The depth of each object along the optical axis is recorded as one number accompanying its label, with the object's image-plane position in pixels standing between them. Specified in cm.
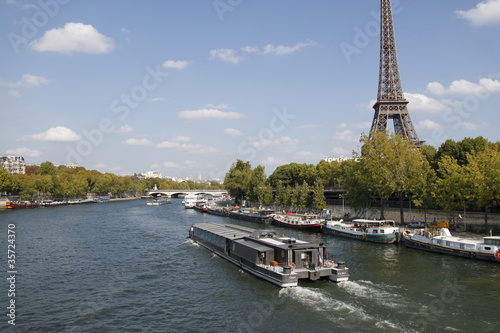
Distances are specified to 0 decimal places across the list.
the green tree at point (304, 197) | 9500
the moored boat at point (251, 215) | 8675
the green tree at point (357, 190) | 7181
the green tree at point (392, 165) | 6362
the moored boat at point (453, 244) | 4097
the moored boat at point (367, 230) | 5422
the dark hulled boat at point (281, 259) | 3319
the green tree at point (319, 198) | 8869
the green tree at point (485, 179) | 5141
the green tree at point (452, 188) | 5484
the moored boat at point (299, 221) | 7038
